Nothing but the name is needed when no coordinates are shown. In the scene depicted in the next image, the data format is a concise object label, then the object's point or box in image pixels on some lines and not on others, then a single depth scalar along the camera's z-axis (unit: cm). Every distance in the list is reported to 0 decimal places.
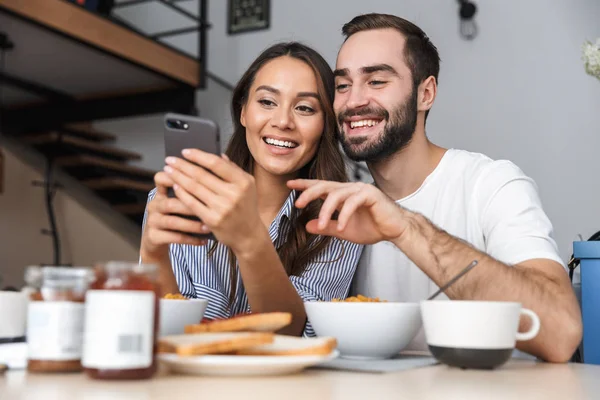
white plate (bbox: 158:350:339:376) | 75
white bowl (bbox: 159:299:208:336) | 94
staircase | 575
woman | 128
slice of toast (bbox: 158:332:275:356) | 77
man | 115
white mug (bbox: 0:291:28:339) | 85
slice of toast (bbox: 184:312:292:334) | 84
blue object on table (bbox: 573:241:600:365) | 152
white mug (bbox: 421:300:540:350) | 87
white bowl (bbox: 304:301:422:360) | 94
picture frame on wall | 599
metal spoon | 95
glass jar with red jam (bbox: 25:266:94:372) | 75
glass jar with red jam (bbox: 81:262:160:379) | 69
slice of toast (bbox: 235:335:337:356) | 80
